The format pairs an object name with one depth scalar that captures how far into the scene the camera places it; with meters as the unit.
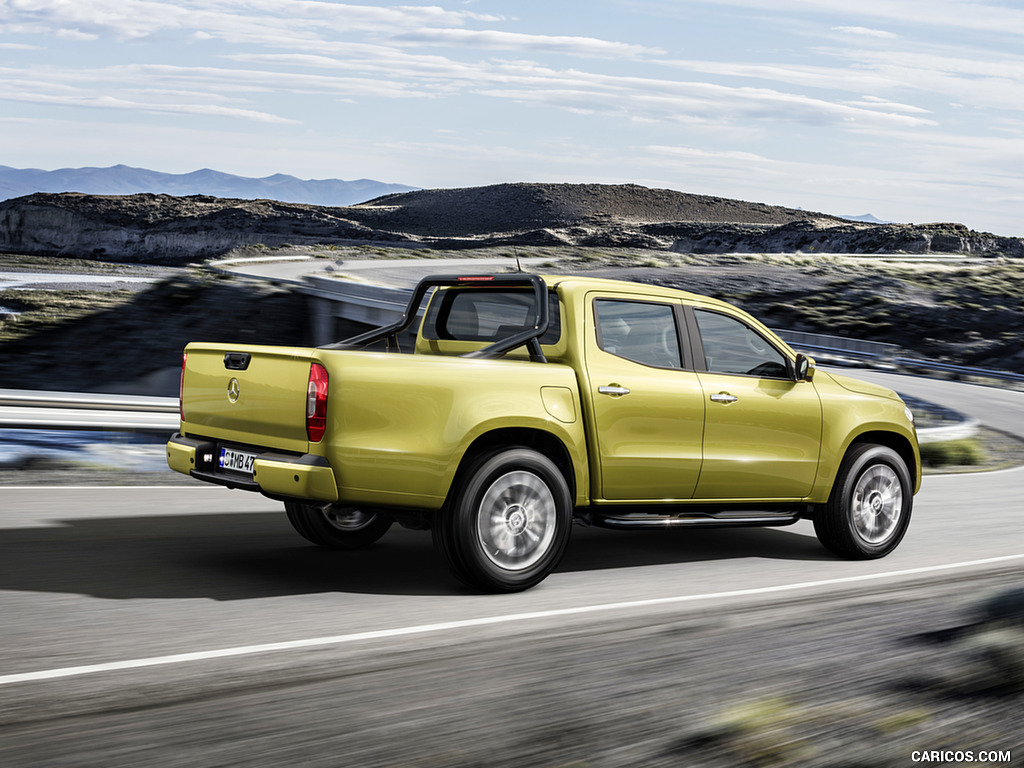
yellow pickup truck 6.11
